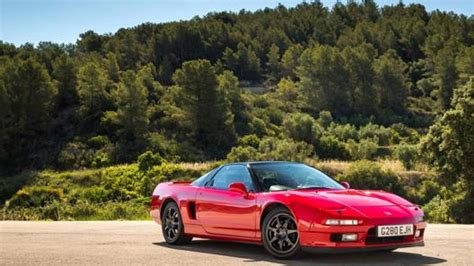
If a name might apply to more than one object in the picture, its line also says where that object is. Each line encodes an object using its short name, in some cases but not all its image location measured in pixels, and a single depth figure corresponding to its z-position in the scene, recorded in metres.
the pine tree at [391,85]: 114.88
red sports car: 7.66
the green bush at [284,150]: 75.88
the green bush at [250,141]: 87.81
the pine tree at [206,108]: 89.06
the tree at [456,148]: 36.31
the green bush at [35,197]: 54.78
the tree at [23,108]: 83.81
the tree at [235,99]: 94.31
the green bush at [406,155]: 69.88
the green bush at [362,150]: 82.88
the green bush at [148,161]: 72.38
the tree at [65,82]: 94.19
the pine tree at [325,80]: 113.75
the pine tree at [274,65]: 141.46
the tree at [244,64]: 142.00
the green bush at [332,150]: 84.75
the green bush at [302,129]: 87.62
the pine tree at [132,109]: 85.81
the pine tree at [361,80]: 111.50
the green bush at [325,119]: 102.19
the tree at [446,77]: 109.94
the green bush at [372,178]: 58.00
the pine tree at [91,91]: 91.35
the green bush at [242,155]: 76.91
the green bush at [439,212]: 35.09
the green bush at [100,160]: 78.69
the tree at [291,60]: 141.50
